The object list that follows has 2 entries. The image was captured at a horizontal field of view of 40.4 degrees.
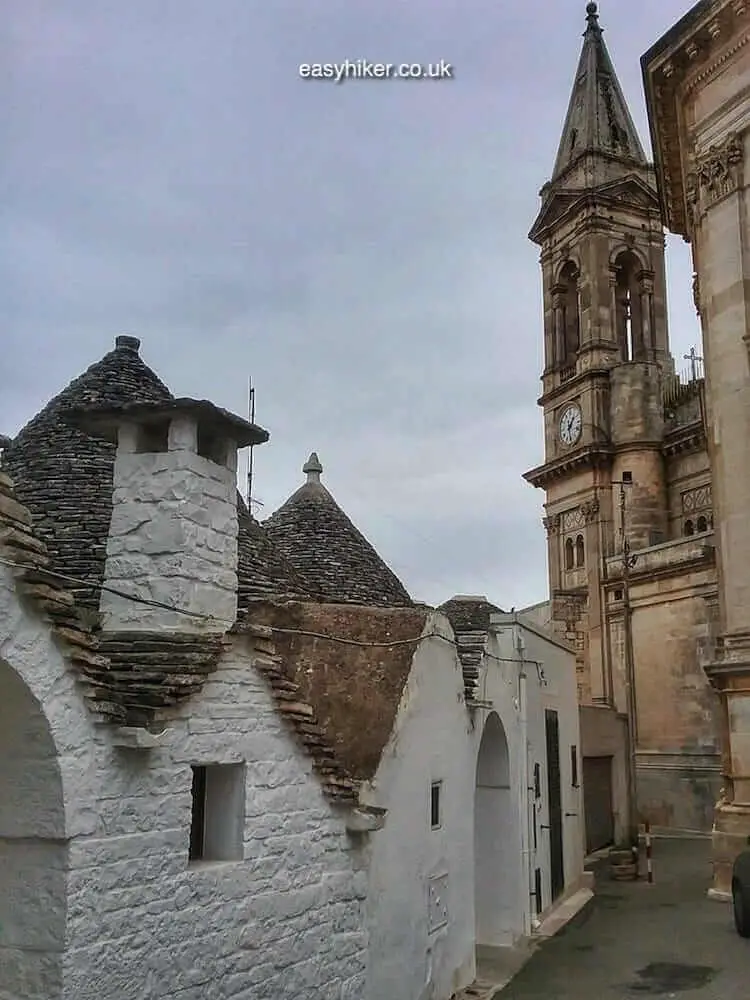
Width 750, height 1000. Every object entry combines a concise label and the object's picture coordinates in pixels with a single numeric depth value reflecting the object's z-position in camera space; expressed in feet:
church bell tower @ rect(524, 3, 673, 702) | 114.01
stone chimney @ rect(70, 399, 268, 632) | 26.14
